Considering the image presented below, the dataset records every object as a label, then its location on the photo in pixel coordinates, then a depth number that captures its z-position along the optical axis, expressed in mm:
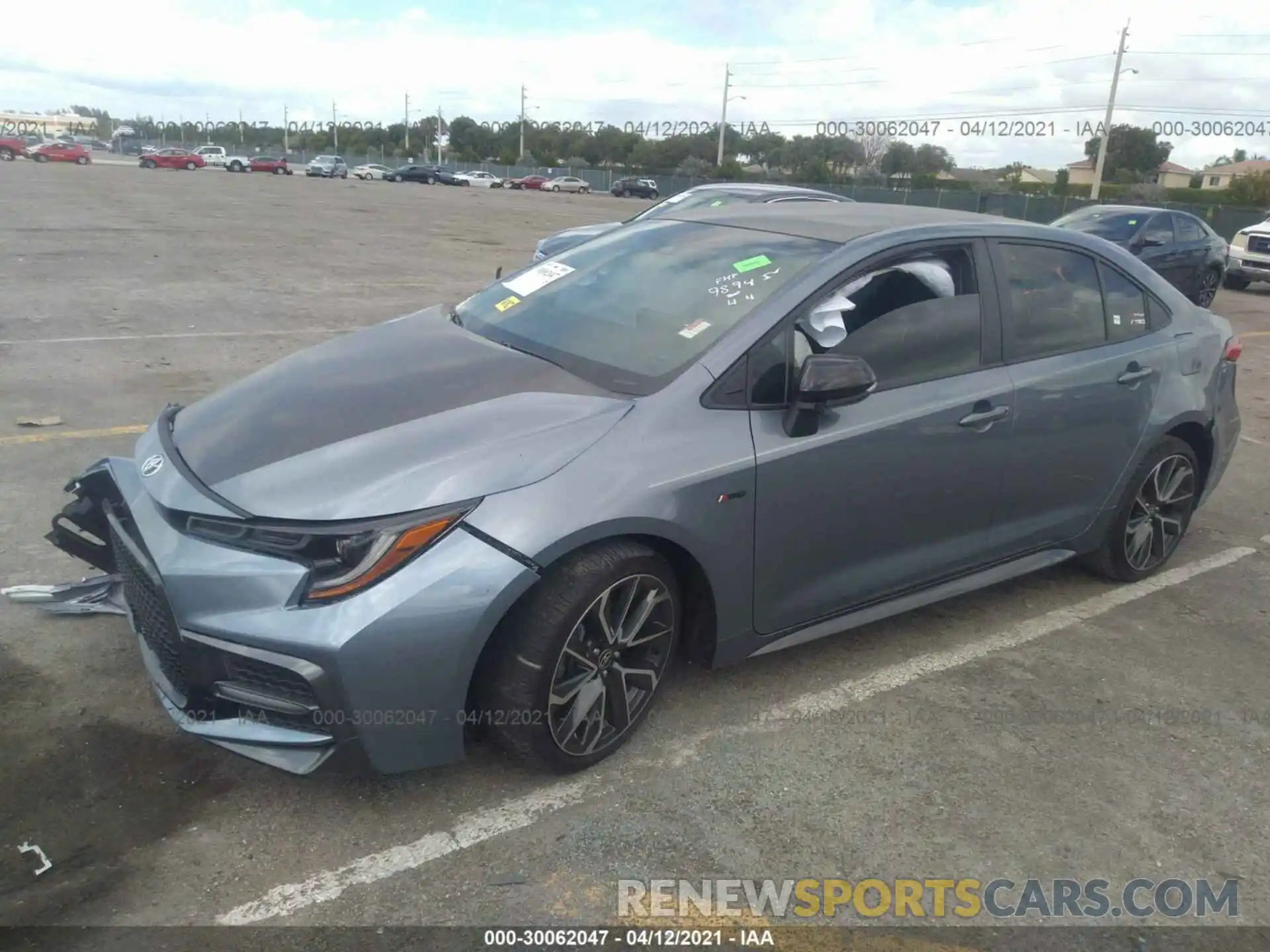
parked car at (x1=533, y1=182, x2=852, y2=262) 10547
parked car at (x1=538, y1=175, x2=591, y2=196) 71062
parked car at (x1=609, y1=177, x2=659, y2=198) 63688
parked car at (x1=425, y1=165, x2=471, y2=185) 66812
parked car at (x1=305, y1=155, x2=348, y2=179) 64875
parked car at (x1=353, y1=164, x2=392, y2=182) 69812
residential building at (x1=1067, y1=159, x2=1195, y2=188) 72688
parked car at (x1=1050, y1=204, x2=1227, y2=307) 14016
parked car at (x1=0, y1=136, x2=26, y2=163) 58438
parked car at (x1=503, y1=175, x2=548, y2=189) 72438
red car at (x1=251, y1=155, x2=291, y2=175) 63688
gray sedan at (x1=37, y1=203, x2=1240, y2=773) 2691
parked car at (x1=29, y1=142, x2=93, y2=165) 59594
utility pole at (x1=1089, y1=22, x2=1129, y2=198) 50731
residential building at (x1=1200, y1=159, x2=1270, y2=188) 87688
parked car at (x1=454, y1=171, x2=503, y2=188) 71938
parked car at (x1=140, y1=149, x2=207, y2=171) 57531
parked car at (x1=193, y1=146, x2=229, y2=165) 68312
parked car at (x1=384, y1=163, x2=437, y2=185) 66750
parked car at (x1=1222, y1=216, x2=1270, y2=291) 19109
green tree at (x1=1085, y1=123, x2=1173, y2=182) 69875
